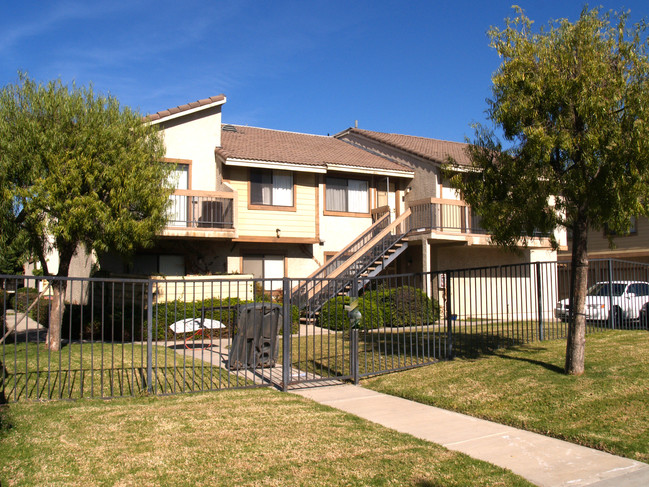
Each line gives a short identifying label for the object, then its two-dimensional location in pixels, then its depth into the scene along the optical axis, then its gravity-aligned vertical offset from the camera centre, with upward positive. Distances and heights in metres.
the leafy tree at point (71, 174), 12.54 +2.37
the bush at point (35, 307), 20.61 -0.97
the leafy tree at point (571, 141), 8.30 +2.02
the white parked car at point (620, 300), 14.06 -0.53
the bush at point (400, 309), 17.64 -0.89
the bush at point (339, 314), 16.11 -1.00
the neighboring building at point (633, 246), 25.08 +1.42
